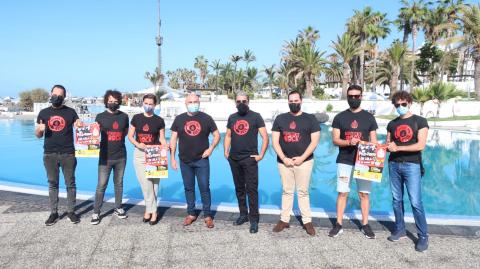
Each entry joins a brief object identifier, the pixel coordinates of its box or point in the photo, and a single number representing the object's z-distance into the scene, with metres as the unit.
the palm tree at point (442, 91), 23.56
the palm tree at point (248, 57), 63.56
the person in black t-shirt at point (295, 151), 4.34
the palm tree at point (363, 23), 40.47
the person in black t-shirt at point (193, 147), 4.58
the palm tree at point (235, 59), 60.09
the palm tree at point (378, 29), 40.44
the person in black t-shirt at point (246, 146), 4.49
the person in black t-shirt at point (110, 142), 4.70
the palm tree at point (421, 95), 23.89
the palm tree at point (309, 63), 37.34
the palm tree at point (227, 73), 67.38
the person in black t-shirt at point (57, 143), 4.52
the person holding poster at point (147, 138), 4.67
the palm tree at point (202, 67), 81.31
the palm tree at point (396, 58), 35.88
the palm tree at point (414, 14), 37.81
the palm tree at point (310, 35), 52.38
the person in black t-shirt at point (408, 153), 3.94
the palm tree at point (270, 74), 59.64
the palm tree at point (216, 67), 69.50
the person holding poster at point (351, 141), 4.20
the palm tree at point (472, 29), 24.27
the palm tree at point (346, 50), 36.88
